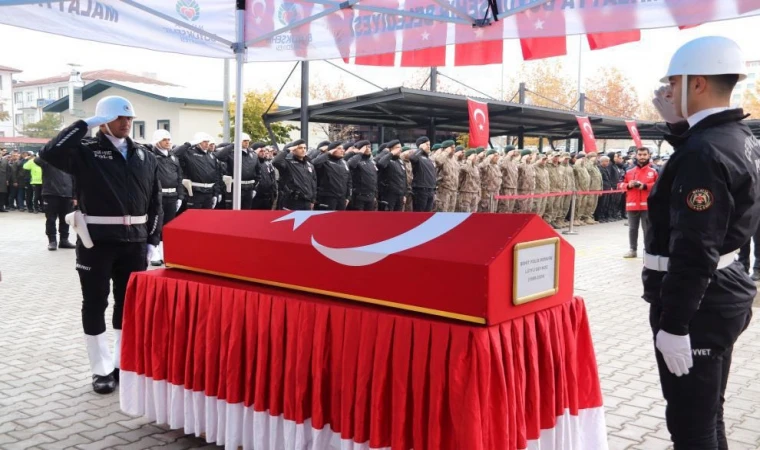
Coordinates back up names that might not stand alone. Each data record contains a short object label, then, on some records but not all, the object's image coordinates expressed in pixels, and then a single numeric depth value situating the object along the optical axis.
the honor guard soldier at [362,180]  13.23
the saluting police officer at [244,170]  11.62
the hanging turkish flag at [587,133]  18.11
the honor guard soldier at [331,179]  12.25
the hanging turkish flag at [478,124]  13.51
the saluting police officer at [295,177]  11.42
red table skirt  2.56
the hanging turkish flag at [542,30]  4.82
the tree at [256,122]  29.11
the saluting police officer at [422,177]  14.60
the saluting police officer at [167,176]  9.51
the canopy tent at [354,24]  4.54
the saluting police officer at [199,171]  10.58
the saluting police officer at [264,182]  12.36
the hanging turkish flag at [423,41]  5.36
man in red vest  10.34
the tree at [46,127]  68.00
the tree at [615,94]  54.53
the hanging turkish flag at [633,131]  19.86
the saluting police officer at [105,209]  4.25
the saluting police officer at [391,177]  13.95
